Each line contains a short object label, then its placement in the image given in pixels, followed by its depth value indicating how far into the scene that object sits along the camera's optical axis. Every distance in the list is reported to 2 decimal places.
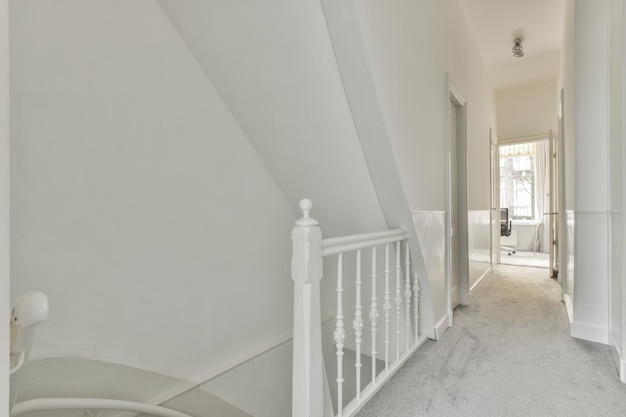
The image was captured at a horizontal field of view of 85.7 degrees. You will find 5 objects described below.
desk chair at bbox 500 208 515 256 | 6.63
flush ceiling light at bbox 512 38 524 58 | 3.74
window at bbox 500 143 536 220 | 7.59
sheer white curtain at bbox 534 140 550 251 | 7.08
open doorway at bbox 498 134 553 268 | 7.01
